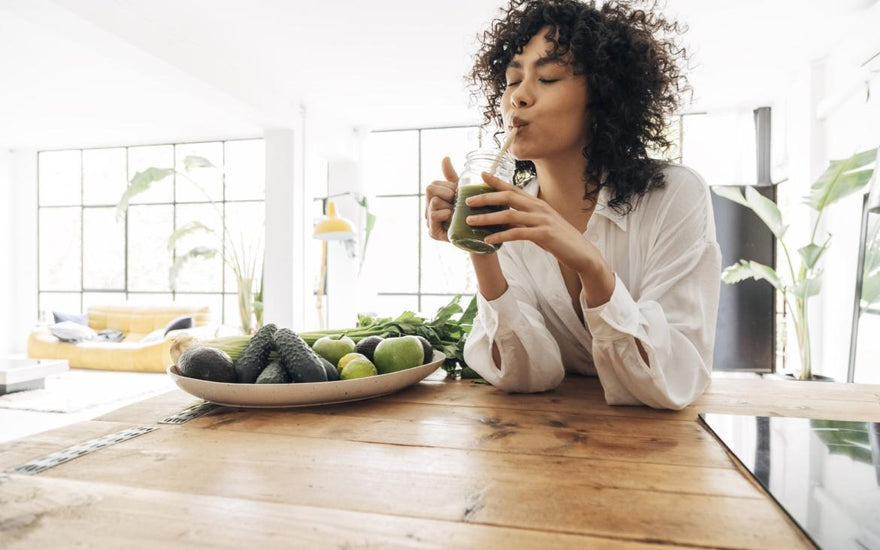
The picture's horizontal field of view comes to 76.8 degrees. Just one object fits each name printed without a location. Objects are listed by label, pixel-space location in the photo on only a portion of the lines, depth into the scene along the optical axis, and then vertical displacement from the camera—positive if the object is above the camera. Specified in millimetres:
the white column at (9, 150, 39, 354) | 8852 +282
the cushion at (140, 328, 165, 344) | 6796 -894
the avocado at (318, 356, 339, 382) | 989 -188
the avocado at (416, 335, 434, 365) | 1157 -173
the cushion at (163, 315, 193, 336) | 6691 -711
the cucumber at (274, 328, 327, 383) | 943 -163
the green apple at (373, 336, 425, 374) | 1068 -169
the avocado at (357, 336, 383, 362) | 1115 -161
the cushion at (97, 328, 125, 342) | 7205 -938
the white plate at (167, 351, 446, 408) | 911 -211
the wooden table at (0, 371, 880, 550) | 480 -235
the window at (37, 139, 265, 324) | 8438 +672
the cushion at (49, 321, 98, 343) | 6805 -845
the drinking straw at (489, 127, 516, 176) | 883 +180
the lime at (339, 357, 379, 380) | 1004 -187
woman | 954 +92
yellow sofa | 6457 -982
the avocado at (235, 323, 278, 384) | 955 -160
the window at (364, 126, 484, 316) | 7734 +534
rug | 4855 -1250
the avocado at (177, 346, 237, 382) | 937 -170
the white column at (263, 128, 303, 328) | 6074 +444
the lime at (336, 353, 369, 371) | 1040 -174
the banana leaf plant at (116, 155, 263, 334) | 5707 +75
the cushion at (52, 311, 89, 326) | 7250 -719
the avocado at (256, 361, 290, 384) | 925 -184
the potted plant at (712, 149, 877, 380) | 3639 +459
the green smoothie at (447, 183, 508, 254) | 904 +66
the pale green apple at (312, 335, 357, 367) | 1089 -162
